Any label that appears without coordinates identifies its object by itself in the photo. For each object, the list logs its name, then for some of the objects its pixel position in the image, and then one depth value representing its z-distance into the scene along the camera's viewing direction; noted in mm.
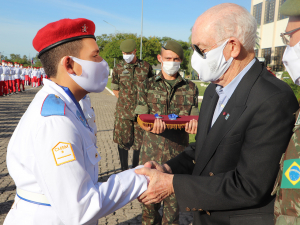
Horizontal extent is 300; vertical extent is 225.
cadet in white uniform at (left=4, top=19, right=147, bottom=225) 1406
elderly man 1603
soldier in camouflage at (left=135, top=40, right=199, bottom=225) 3638
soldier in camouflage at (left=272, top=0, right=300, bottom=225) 1351
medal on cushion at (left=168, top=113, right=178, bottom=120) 3620
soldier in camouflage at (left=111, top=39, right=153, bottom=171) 5910
